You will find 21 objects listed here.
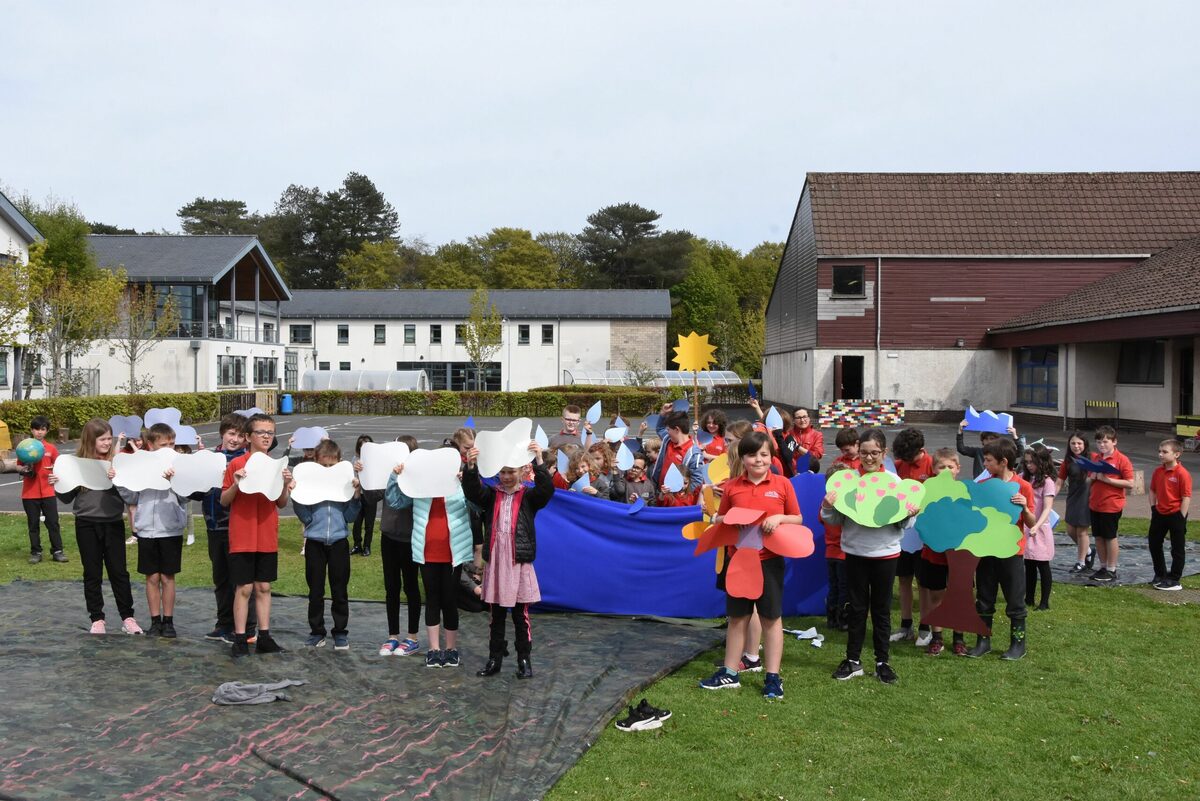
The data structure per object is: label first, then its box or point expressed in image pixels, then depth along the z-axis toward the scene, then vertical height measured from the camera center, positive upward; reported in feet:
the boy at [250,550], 22.84 -4.04
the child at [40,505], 34.99 -4.57
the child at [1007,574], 23.35 -4.71
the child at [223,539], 23.89 -3.93
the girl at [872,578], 21.54 -4.41
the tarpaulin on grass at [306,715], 15.56 -6.42
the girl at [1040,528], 27.22 -4.18
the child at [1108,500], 30.73 -3.83
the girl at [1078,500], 31.99 -4.06
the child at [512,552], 21.40 -3.82
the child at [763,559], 20.30 -3.82
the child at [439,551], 22.31 -3.95
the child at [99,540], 24.68 -4.12
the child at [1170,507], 30.71 -4.02
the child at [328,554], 23.36 -4.24
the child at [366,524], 35.47 -5.49
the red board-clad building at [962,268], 124.06 +14.60
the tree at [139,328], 140.67 +7.81
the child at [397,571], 22.86 -4.57
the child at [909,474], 24.88 -2.47
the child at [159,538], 24.27 -3.99
